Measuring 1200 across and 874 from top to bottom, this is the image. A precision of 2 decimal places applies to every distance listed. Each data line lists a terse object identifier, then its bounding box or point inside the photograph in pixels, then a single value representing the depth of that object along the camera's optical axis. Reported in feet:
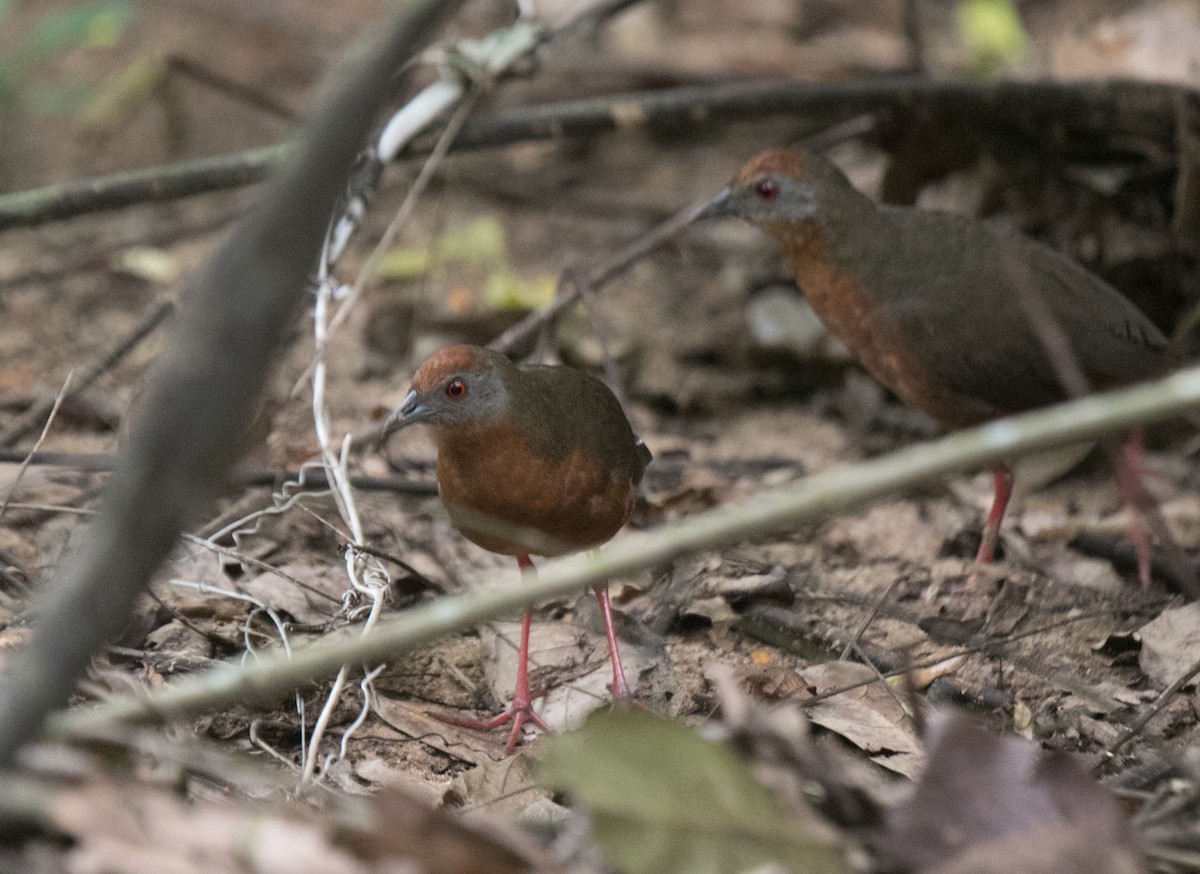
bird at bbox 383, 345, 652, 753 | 23.52
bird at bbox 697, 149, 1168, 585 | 29.55
